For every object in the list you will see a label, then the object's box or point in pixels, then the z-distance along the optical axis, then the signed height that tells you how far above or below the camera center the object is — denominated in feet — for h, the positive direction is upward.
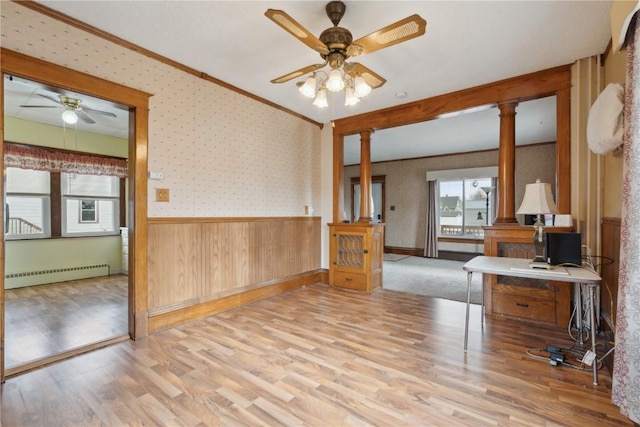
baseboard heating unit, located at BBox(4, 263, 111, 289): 14.20 -3.41
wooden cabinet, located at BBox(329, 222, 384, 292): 13.76 -2.21
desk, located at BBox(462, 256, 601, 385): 6.34 -1.52
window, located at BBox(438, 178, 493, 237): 23.50 +0.40
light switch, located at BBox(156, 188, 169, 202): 9.18 +0.55
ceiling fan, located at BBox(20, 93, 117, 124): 10.96 +4.23
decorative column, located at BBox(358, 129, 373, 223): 14.62 +1.69
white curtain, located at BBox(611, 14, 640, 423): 4.63 -1.11
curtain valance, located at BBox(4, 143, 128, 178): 13.69 +2.66
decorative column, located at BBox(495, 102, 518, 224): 10.75 +1.69
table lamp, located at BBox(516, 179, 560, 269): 7.79 +0.22
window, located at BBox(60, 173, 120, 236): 16.29 +0.45
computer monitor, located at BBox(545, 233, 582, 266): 7.50 -1.01
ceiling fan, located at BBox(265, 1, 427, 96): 5.73 +3.78
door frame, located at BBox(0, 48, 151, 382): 8.50 +0.38
